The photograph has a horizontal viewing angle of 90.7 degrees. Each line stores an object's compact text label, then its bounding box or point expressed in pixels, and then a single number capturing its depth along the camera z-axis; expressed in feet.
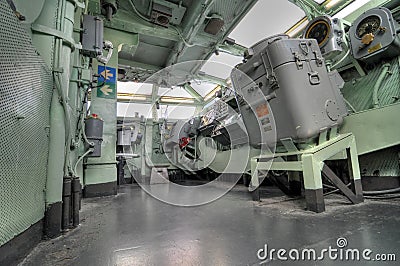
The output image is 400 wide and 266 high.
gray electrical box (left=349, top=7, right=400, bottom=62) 6.91
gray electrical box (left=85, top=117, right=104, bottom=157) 7.56
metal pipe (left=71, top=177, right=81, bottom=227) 4.58
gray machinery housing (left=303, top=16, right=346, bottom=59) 7.71
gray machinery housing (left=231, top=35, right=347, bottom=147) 5.56
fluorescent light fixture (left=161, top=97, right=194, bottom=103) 23.94
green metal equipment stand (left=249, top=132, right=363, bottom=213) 5.24
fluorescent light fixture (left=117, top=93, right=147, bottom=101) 21.56
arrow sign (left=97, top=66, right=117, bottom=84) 10.06
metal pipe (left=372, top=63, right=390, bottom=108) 7.47
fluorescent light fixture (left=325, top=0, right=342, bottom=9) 9.90
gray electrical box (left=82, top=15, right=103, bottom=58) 7.20
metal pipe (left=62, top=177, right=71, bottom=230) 4.25
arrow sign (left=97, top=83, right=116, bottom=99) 10.07
